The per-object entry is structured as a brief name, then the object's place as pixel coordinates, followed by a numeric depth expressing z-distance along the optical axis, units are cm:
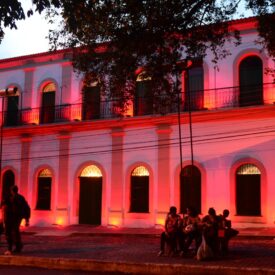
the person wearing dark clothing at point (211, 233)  1157
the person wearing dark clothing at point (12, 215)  1260
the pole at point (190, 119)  1997
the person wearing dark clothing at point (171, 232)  1218
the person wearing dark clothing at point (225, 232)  1223
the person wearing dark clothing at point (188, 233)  1212
